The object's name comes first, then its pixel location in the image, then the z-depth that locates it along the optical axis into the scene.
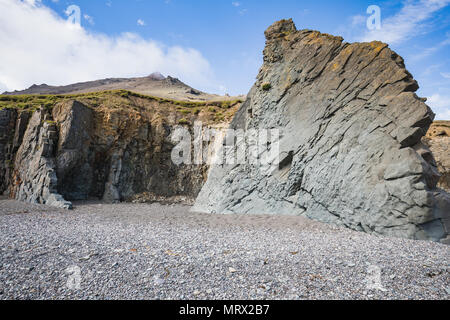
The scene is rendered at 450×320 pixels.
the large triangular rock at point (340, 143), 9.27
